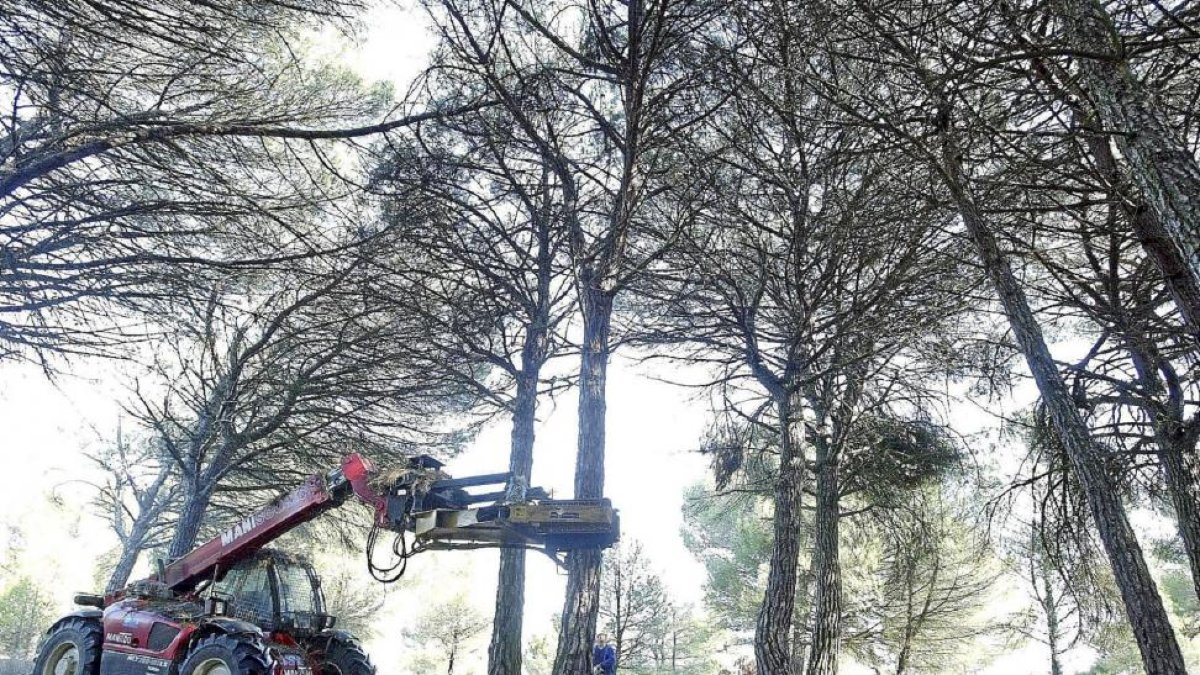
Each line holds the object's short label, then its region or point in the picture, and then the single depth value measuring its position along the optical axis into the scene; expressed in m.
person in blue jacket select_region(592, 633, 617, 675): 9.26
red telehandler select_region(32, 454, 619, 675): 4.65
